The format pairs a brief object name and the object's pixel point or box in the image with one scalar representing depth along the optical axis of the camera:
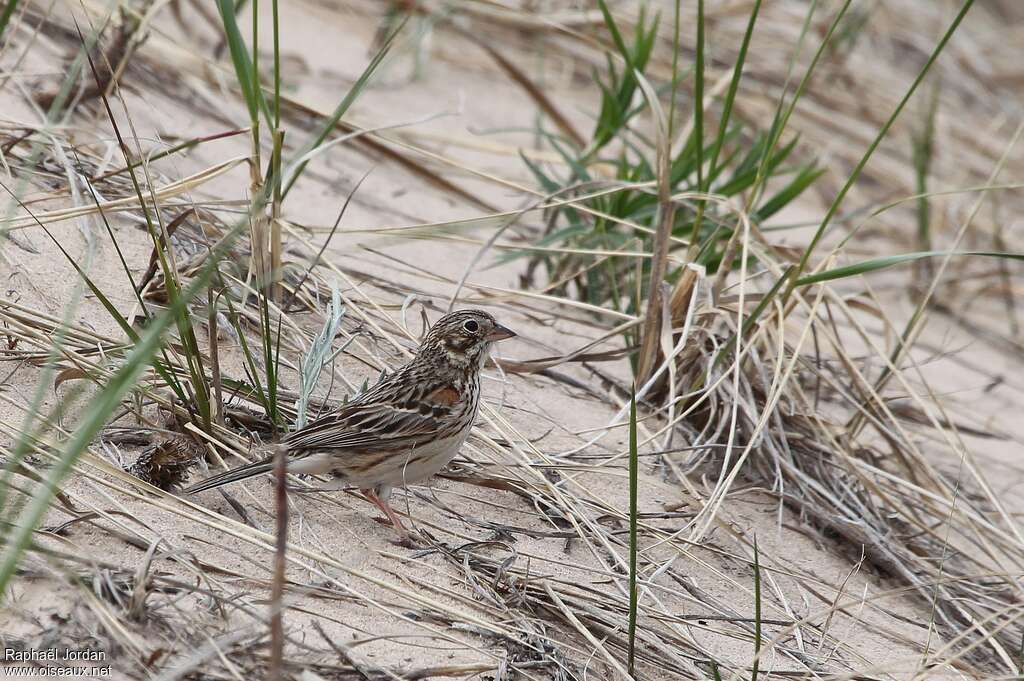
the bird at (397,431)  7.00
